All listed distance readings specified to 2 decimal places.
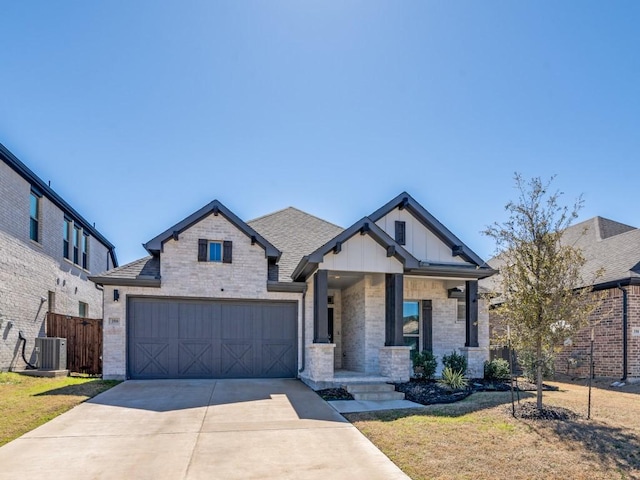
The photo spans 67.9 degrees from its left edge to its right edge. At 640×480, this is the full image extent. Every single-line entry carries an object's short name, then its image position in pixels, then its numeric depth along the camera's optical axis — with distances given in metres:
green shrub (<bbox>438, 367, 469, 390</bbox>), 12.02
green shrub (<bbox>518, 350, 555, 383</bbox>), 9.60
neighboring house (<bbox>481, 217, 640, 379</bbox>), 14.55
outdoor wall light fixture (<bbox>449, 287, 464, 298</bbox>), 15.12
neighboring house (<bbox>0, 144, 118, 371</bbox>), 14.42
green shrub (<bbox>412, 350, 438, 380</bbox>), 13.43
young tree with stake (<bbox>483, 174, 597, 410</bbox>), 8.61
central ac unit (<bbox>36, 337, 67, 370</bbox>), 14.17
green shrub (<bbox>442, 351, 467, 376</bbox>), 13.74
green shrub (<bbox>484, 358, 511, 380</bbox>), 13.95
